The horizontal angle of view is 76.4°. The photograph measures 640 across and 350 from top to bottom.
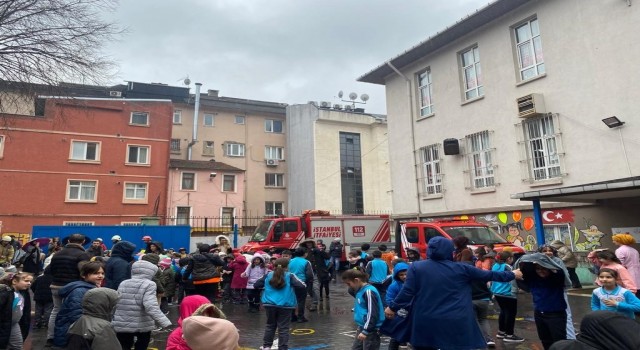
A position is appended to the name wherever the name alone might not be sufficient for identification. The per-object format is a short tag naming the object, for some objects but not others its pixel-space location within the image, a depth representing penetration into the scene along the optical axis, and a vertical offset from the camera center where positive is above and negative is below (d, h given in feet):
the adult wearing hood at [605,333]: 7.67 -1.98
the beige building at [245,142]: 120.57 +29.23
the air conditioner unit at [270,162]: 126.21 +23.20
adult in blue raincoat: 13.26 -2.17
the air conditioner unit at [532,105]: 49.85 +15.48
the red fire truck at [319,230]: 62.03 +1.04
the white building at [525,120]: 43.52 +14.57
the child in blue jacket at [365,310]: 16.98 -3.17
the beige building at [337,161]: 117.70 +22.33
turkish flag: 47.45 +1.80
